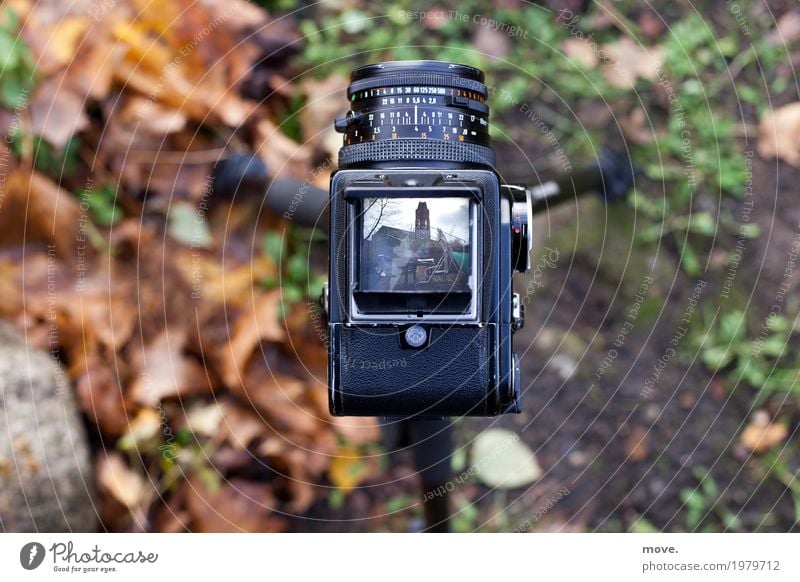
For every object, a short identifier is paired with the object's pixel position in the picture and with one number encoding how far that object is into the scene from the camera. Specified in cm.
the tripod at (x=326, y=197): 90
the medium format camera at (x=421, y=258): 67
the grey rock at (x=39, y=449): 94
